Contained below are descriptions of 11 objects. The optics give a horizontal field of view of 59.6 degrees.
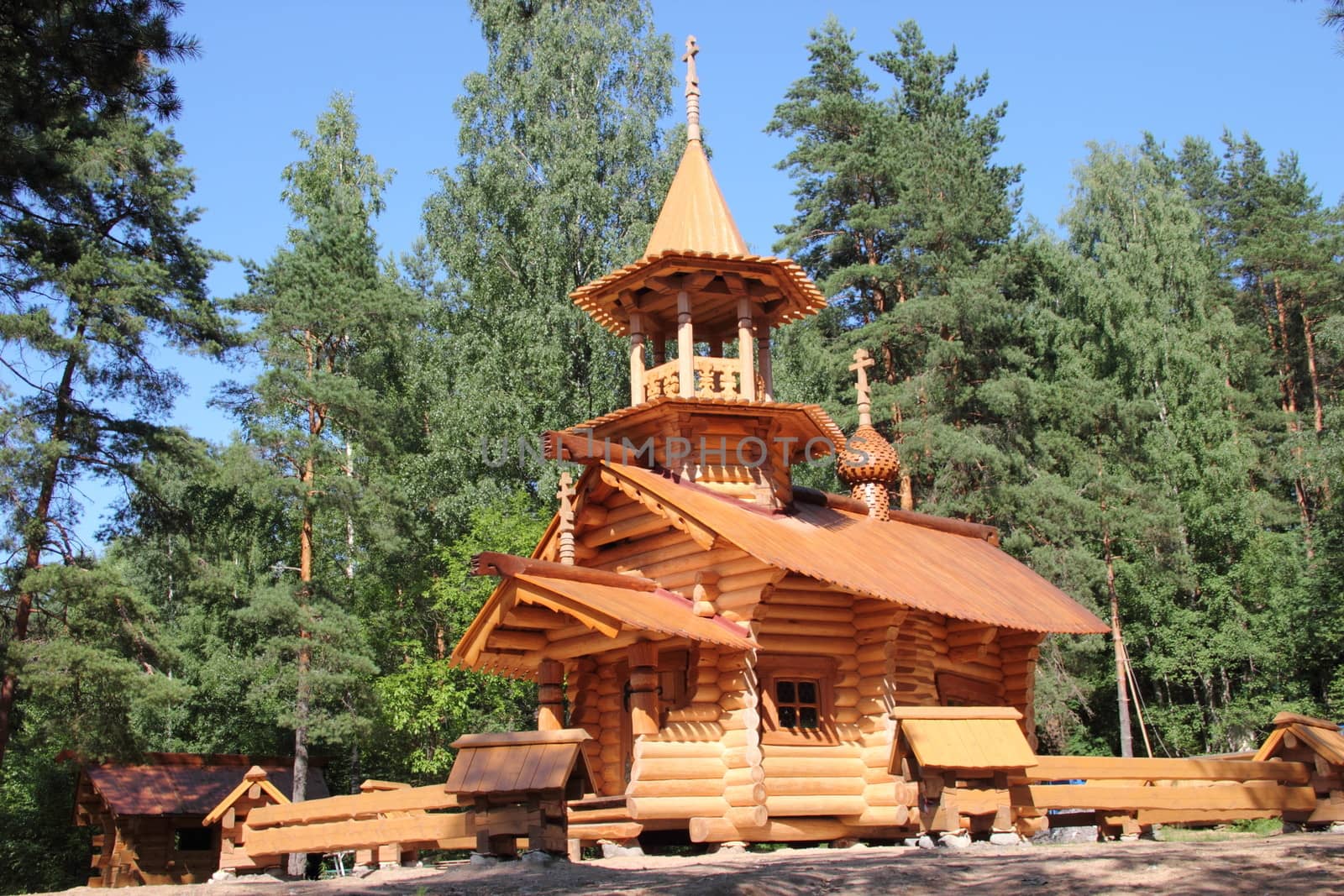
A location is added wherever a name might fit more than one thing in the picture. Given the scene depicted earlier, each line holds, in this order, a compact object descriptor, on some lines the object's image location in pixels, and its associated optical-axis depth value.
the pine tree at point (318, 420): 23.86
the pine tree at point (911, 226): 31.05
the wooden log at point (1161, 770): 11.70
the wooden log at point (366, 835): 9.16
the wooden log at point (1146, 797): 11.55
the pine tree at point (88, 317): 17.88
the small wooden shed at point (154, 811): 23.45
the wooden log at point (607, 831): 13.30
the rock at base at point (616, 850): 13.25
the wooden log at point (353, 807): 10.77
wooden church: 13.69
